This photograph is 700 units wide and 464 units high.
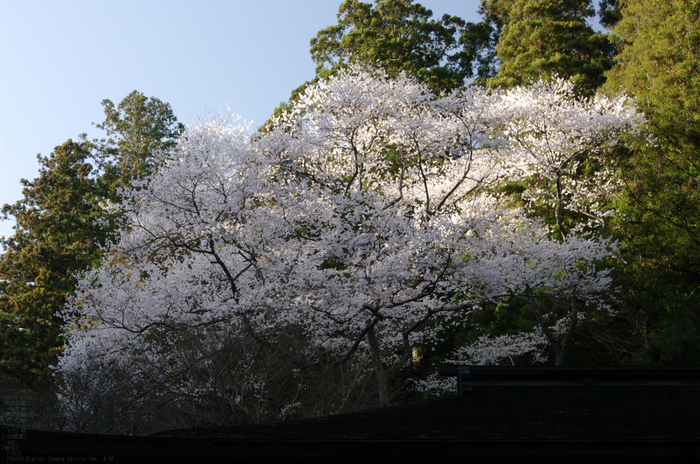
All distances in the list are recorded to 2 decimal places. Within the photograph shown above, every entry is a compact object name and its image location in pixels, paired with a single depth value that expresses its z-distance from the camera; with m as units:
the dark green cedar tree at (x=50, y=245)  22.95
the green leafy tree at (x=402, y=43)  26.53
